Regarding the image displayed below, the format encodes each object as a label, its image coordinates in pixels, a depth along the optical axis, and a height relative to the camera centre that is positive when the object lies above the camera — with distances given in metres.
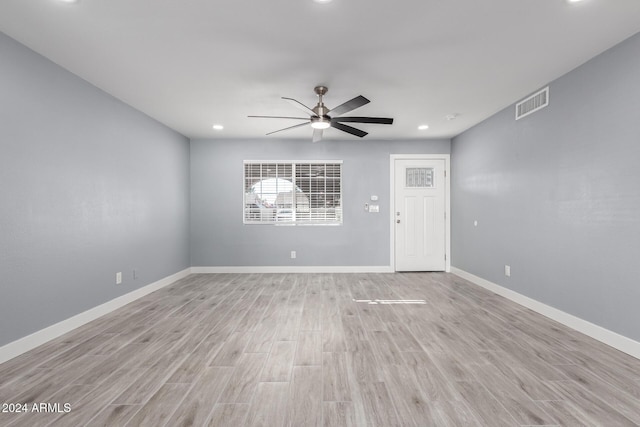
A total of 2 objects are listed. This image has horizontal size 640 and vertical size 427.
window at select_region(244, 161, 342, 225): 5.41 +0.34
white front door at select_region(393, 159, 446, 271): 5.43 -0.07
